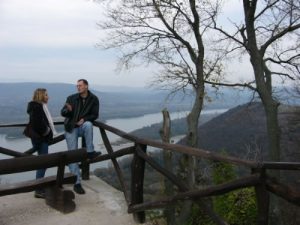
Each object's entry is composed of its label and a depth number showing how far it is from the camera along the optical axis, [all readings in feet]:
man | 22.31
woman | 20.74
